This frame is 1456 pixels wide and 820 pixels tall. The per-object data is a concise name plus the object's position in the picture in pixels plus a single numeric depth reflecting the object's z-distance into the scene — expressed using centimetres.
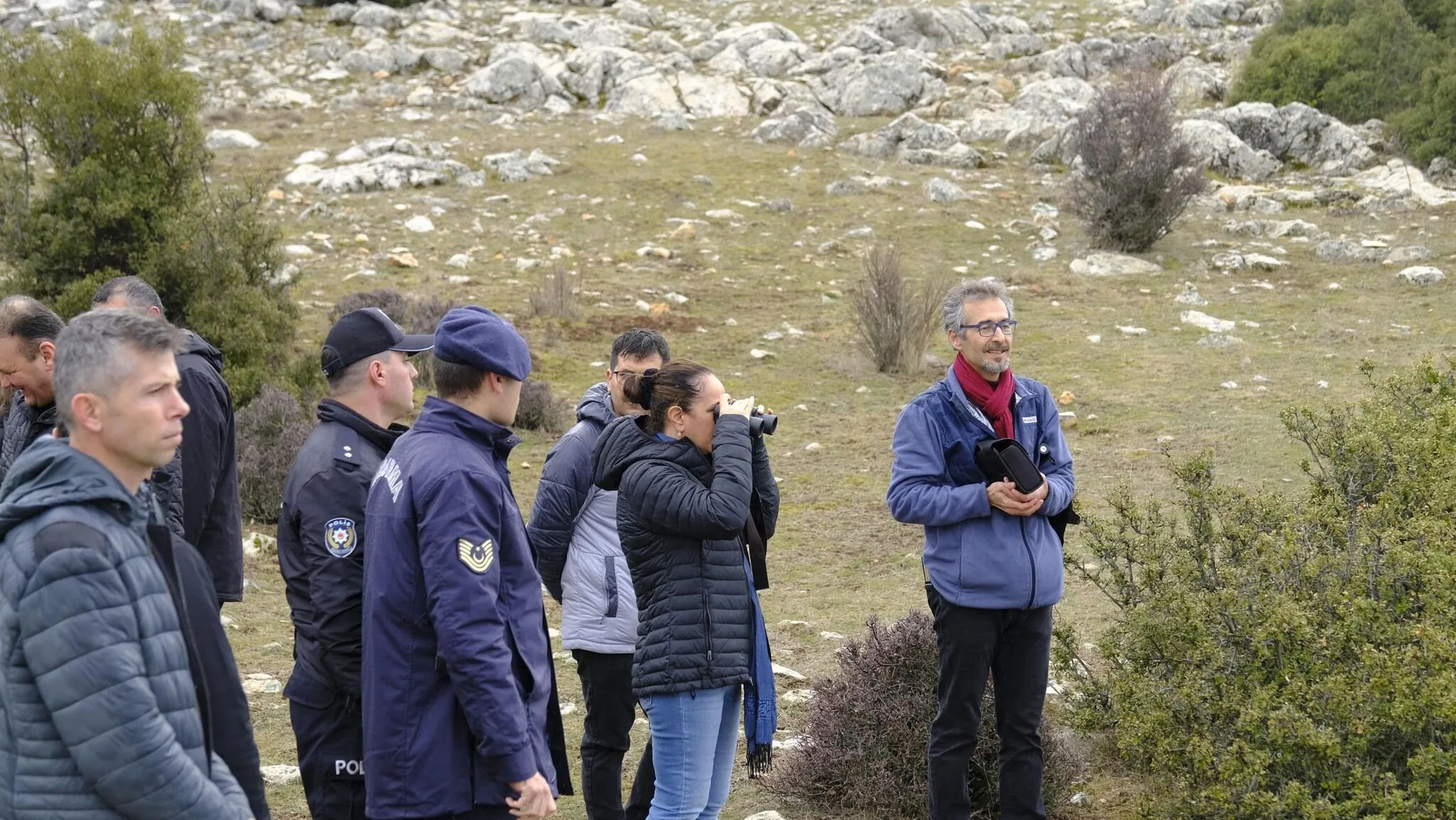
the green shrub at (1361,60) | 2283
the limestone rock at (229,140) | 2217
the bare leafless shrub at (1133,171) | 1656
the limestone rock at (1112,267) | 1588
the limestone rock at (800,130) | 2277
